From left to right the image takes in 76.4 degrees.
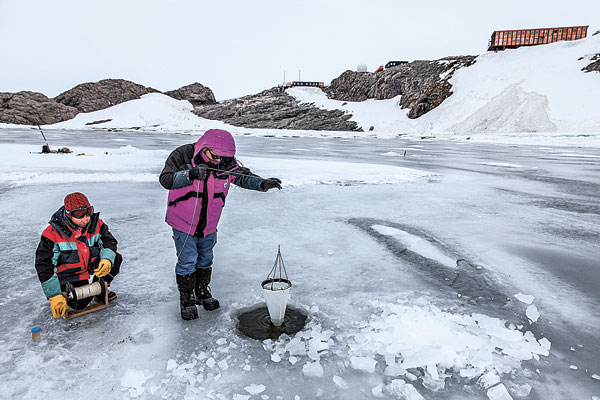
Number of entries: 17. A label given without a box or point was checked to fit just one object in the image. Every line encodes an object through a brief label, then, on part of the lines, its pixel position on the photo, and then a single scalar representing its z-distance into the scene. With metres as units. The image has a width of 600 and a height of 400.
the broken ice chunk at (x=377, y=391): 2.17
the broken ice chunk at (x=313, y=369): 2.35
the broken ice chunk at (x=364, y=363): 2.38
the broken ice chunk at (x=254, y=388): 2.18
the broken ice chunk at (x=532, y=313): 3.00
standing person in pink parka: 2.69
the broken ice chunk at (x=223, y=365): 2.37
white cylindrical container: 2.70
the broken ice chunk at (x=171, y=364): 2.35
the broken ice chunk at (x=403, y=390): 2.15
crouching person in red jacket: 2.76
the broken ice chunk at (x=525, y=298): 3.29
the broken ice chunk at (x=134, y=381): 2.15
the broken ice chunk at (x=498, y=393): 2.13
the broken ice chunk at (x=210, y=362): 2.39
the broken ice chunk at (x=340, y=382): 2.24
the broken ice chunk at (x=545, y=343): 2.62
